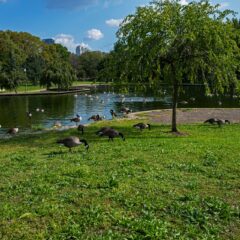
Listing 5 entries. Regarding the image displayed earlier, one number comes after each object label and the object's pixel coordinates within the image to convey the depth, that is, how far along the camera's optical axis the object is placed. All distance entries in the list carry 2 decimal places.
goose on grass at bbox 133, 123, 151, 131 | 14.42
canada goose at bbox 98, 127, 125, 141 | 11.86
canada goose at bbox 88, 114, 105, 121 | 22.06
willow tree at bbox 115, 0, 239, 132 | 13.00
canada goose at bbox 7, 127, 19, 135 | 17.64
